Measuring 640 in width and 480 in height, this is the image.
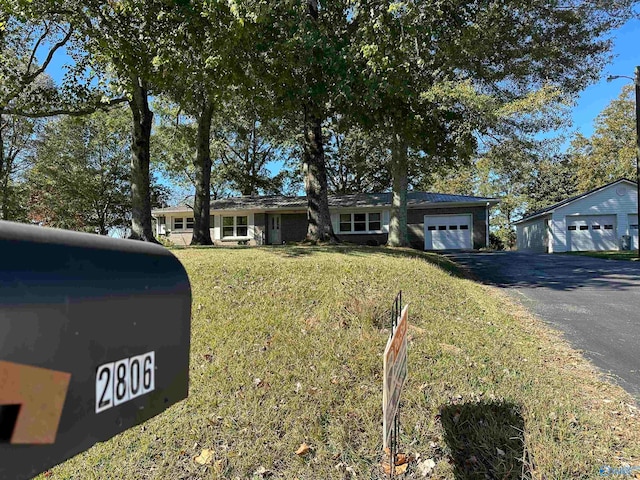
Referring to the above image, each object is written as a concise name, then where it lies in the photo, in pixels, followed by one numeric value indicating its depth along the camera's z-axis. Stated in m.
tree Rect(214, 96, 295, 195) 30.68
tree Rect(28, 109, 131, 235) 29.70
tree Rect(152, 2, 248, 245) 8.69
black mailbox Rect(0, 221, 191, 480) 0.93
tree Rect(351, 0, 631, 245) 9.50
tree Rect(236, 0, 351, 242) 9.39
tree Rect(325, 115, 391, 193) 31.56
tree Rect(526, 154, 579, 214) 46.42
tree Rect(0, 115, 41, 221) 27.34
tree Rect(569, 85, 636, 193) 33.31
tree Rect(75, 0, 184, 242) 9.34
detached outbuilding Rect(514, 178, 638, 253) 24.47
